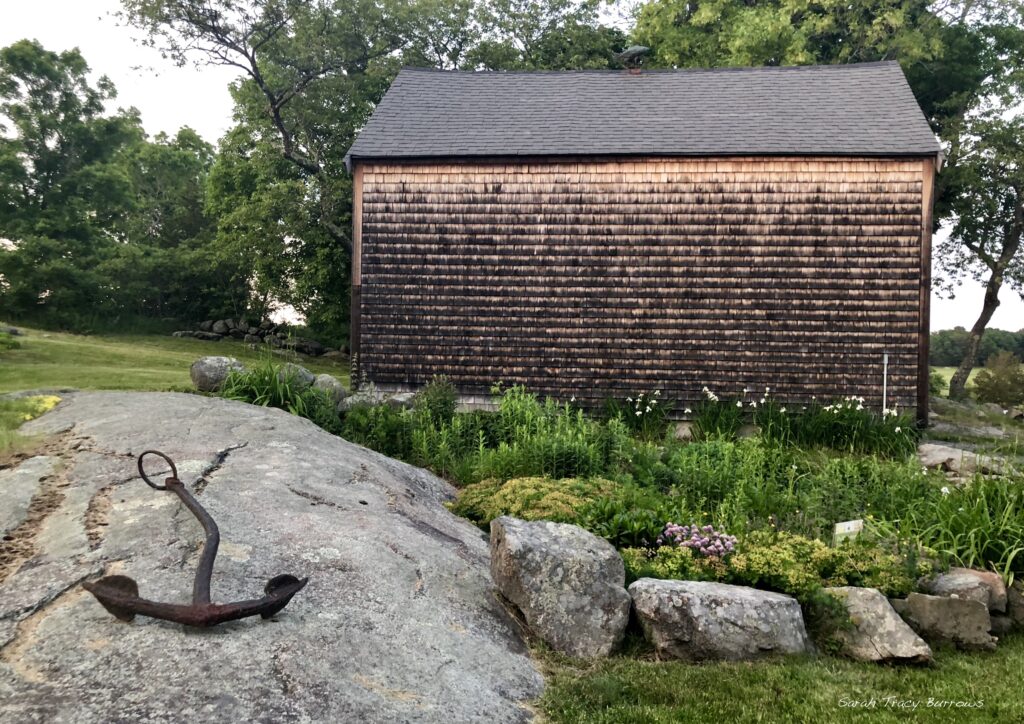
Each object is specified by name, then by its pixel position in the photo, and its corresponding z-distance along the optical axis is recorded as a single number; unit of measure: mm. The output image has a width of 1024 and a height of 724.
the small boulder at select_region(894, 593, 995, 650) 4809
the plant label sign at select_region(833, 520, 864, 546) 5895
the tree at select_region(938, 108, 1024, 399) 20500
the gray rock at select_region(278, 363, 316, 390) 9906
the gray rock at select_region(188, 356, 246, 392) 9672
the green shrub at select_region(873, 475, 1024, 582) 5719
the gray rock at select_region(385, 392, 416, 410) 11023
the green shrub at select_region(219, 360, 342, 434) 9406
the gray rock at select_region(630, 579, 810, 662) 4379
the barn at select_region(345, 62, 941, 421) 12945
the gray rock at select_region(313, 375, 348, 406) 10375
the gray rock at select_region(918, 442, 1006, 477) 8805
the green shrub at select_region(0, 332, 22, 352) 12492
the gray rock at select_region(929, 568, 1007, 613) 5109
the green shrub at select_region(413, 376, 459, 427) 10284
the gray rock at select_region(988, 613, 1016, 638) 5164
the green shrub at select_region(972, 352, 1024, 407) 20922
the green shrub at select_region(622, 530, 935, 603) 4922
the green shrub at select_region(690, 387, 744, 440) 11758
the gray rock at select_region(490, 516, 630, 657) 4398
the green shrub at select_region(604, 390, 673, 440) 12234
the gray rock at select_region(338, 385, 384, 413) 10156
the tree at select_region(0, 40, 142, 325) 23938
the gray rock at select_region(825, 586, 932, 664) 4512
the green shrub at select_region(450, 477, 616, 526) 5918
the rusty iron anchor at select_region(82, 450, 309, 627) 3234
